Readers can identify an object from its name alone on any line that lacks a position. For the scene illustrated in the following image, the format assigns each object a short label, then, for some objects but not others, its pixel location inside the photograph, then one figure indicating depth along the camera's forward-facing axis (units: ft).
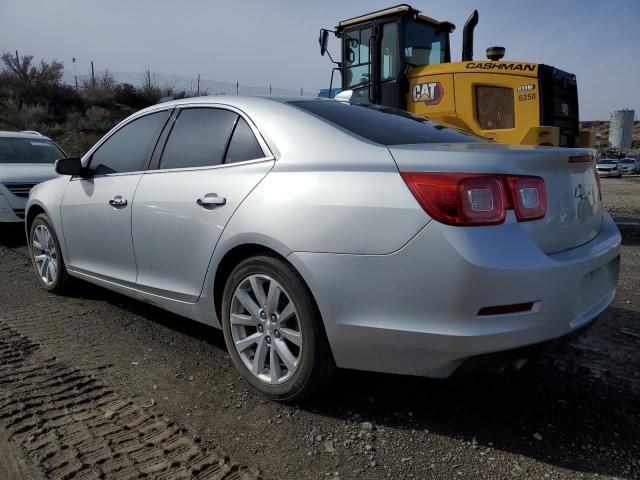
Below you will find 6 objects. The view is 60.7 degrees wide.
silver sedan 7.41
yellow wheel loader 24.26
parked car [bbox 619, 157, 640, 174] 116.06
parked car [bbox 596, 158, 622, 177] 105.79
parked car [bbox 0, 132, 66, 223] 23.20
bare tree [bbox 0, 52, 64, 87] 89.30
